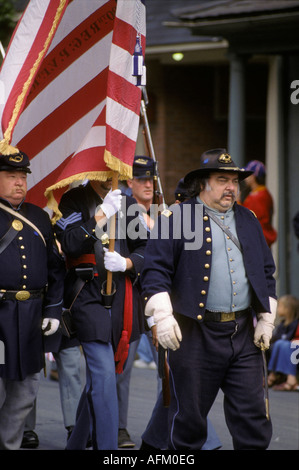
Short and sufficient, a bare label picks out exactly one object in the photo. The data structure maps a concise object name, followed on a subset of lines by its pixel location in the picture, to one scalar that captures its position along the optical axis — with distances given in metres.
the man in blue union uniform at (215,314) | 10.91
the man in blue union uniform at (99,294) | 11.80
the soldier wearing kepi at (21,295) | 11.63
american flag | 12.27
